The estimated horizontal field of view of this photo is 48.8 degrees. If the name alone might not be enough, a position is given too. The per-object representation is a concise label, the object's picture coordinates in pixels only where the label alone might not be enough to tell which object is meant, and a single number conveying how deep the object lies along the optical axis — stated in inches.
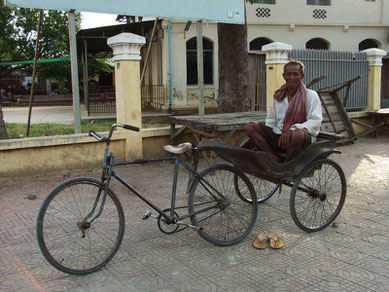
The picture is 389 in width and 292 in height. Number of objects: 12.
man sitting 169.6
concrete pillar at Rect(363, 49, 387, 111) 448.8
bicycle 140.0
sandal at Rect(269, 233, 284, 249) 159.6
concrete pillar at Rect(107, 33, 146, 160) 283.0
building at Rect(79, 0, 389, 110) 651.5
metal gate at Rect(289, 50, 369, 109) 404.2
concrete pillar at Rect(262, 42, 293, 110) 347.3
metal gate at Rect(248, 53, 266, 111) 389.7
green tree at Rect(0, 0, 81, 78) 982.4
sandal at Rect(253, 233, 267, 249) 160.1
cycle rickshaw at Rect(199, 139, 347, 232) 166.1
